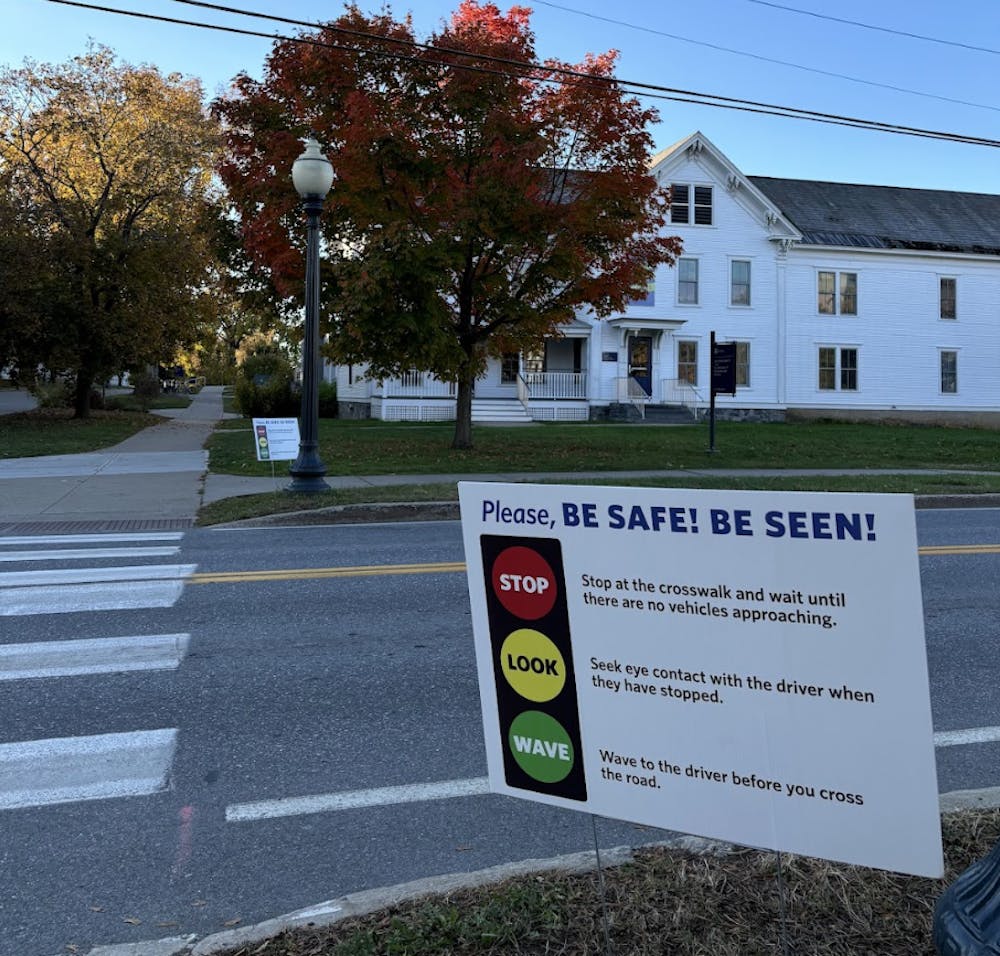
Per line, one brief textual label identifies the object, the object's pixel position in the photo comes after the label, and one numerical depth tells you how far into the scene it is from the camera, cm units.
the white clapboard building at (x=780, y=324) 3428
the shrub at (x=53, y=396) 3969
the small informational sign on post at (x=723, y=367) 2059
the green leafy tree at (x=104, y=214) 3031
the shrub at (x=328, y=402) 3891
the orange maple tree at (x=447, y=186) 1689
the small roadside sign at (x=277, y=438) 1391
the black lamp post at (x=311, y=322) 1306
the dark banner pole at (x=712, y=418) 1970
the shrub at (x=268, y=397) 3756
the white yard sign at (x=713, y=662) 205
